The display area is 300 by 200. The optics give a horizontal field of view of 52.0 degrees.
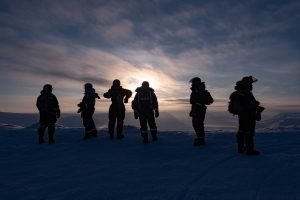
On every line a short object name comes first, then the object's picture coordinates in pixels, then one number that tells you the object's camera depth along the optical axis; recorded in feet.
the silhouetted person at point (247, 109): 31.17
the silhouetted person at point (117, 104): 43.16
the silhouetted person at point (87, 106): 44.11
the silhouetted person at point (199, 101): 37.06
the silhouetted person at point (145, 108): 40.57
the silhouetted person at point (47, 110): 41.93
